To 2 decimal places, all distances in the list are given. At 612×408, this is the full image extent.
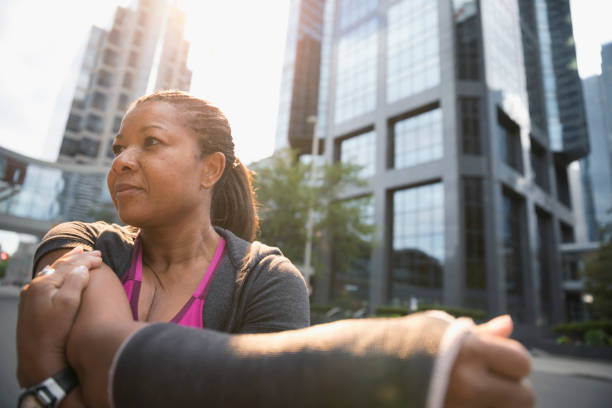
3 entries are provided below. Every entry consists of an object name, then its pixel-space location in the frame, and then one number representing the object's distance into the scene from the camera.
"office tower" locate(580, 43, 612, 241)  53.81
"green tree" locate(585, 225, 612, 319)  24.55
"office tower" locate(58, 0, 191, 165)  59.88
